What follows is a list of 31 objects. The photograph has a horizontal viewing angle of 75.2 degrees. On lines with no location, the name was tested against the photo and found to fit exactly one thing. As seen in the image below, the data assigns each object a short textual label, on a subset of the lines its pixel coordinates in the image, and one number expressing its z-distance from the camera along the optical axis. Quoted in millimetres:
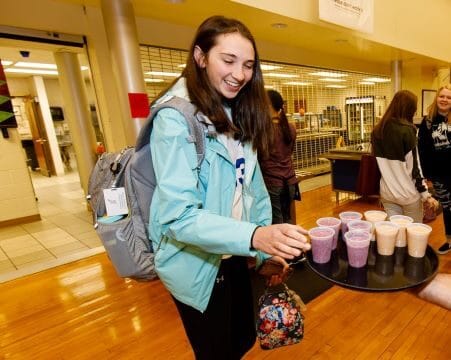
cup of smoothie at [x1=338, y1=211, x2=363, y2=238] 1144
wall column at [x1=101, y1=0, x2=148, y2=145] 2425
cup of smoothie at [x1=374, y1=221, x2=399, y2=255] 999
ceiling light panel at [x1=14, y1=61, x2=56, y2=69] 6703
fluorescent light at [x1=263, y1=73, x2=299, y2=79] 5511
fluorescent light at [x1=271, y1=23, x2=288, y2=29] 3595
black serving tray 891
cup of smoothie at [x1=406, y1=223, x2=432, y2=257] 997
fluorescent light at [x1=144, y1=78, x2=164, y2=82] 3454
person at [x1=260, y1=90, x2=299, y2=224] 2611
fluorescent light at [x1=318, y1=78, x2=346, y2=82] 6819
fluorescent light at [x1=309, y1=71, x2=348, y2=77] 6061
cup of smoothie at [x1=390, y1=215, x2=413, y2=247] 1039
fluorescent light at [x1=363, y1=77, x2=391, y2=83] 7558
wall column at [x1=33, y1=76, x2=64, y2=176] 8438
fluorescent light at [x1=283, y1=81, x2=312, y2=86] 5805
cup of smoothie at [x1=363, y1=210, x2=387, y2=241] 1188
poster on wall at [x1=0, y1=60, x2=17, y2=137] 3520
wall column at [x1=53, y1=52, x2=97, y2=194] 4406
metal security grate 5867
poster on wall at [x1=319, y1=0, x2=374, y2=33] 3344
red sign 2572
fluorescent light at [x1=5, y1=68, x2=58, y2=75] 7501
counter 4289
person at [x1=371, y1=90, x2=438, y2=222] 2320
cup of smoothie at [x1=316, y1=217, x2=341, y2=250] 1078
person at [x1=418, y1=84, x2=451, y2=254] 2416
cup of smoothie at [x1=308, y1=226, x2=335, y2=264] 993
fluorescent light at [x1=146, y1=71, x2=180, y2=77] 3499
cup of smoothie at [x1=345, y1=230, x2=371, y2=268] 978
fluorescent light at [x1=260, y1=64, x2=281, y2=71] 4943
